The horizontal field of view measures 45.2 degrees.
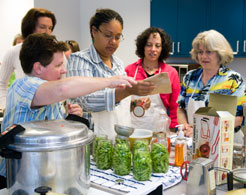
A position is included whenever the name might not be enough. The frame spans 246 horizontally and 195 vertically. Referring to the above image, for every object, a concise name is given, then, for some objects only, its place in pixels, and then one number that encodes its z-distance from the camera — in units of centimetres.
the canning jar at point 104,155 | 129
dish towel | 113
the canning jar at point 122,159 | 122
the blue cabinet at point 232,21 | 392
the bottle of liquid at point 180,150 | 135
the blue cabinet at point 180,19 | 430
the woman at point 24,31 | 236
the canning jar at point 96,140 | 138
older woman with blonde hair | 212
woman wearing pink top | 264
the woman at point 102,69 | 176
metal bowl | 133
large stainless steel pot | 92
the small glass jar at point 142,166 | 116
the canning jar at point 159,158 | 124
